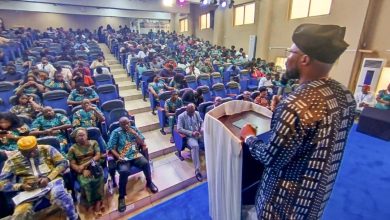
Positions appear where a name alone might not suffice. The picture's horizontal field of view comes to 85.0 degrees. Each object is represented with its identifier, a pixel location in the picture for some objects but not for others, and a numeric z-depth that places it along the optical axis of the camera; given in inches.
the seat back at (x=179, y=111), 150.6
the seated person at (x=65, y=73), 199.7
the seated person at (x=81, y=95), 159.3
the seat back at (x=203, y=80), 233.9
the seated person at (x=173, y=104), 164.2
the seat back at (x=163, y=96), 178.2
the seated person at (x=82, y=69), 197.9
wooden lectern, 50.0
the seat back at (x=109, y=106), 150.9
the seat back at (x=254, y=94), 185.3
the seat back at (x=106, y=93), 177.5
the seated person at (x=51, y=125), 121.9
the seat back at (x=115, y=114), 142.1
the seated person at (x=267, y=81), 243.4
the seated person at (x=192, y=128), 130.1
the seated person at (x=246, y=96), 172.2
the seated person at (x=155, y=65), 262.9
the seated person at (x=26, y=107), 137.3
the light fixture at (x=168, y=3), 451.8
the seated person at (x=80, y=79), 186.9
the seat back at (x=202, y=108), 161.6
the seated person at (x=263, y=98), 173.2
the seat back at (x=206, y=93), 197.2
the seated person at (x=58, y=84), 180.2
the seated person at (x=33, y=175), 85.6
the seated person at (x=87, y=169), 99.3
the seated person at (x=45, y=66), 215.6
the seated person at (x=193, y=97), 169.9
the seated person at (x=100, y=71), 221.1
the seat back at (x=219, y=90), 206.2
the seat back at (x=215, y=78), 246.6
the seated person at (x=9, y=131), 104.0
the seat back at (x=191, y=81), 222.4
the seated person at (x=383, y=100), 183.6
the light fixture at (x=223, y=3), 426.2
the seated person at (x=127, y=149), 112.5
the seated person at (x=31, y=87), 161.2
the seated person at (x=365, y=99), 208.8
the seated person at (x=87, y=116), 133.2
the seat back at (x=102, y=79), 207.0
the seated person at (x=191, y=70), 260.6
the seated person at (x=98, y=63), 251.7
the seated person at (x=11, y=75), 191.3
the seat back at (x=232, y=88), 221.4
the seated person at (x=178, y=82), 203.3
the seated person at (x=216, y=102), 151.2
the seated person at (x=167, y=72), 227.9
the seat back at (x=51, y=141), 101.8
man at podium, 35.2
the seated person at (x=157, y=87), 192.4
